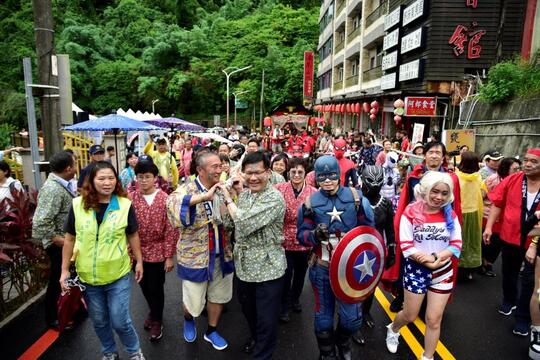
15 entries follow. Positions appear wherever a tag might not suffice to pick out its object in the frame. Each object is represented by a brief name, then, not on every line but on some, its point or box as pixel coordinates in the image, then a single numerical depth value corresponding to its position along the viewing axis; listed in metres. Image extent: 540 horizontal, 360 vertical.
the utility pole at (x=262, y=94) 39.50
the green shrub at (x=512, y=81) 10.30
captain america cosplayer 3.23
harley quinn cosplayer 3.25
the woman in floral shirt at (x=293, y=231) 4.22
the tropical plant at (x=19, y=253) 4.10
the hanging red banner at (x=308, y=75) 37.75
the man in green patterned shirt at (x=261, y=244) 3.20
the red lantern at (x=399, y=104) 15.54
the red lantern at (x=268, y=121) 25.08
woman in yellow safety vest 3.14
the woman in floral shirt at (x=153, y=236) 3.80
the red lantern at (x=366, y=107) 21.98
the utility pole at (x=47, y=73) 4.96
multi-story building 13.89
